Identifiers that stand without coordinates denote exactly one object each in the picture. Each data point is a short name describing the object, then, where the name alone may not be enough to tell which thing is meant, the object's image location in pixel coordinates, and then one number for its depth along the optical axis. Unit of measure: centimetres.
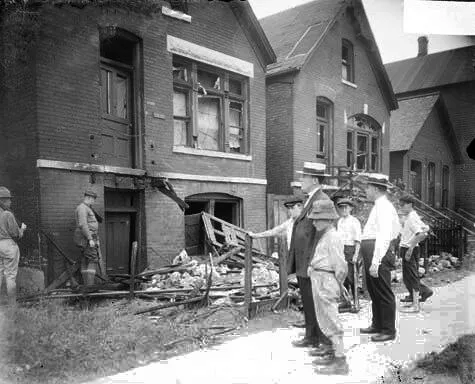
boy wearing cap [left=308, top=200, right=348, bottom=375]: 462
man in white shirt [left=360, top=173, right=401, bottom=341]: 560
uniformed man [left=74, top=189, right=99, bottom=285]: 817
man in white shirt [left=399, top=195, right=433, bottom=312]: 767
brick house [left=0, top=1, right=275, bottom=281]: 811
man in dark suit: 520
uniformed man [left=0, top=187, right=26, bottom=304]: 663
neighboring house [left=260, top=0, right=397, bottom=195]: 1423
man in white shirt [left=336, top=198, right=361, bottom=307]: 806
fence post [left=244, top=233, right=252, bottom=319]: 681
